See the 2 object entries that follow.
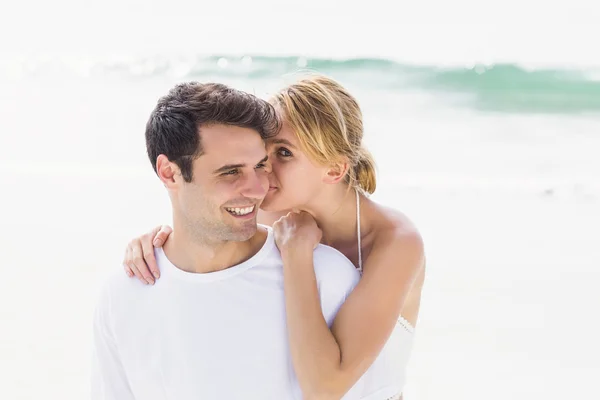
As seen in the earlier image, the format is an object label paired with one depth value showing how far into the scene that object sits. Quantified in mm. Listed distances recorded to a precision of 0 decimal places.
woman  2439
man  2477
